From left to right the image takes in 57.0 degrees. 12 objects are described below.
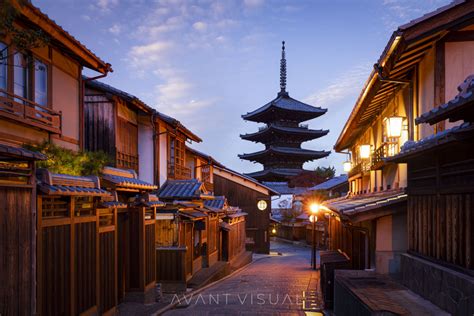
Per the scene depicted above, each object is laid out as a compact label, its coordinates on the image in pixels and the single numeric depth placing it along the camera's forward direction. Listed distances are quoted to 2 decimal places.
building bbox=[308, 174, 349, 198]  48.34
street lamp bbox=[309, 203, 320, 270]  26.61
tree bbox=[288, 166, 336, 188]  55.16
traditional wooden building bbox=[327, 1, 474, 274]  9.44
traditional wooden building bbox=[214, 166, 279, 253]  39.44
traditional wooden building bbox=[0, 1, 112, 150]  9.59
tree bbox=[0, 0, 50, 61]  6.38
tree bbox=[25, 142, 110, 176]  10.06
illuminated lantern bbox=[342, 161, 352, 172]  28.47
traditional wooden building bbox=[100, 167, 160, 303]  13.44
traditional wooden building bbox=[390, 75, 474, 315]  6.28
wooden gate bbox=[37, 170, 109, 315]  7.95
